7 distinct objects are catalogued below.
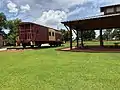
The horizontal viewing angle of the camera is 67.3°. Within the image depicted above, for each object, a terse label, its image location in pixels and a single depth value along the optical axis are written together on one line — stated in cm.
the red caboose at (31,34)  1283
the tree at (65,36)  3569
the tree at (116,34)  3996
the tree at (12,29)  2610
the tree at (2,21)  2725
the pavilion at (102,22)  910
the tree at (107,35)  4738
